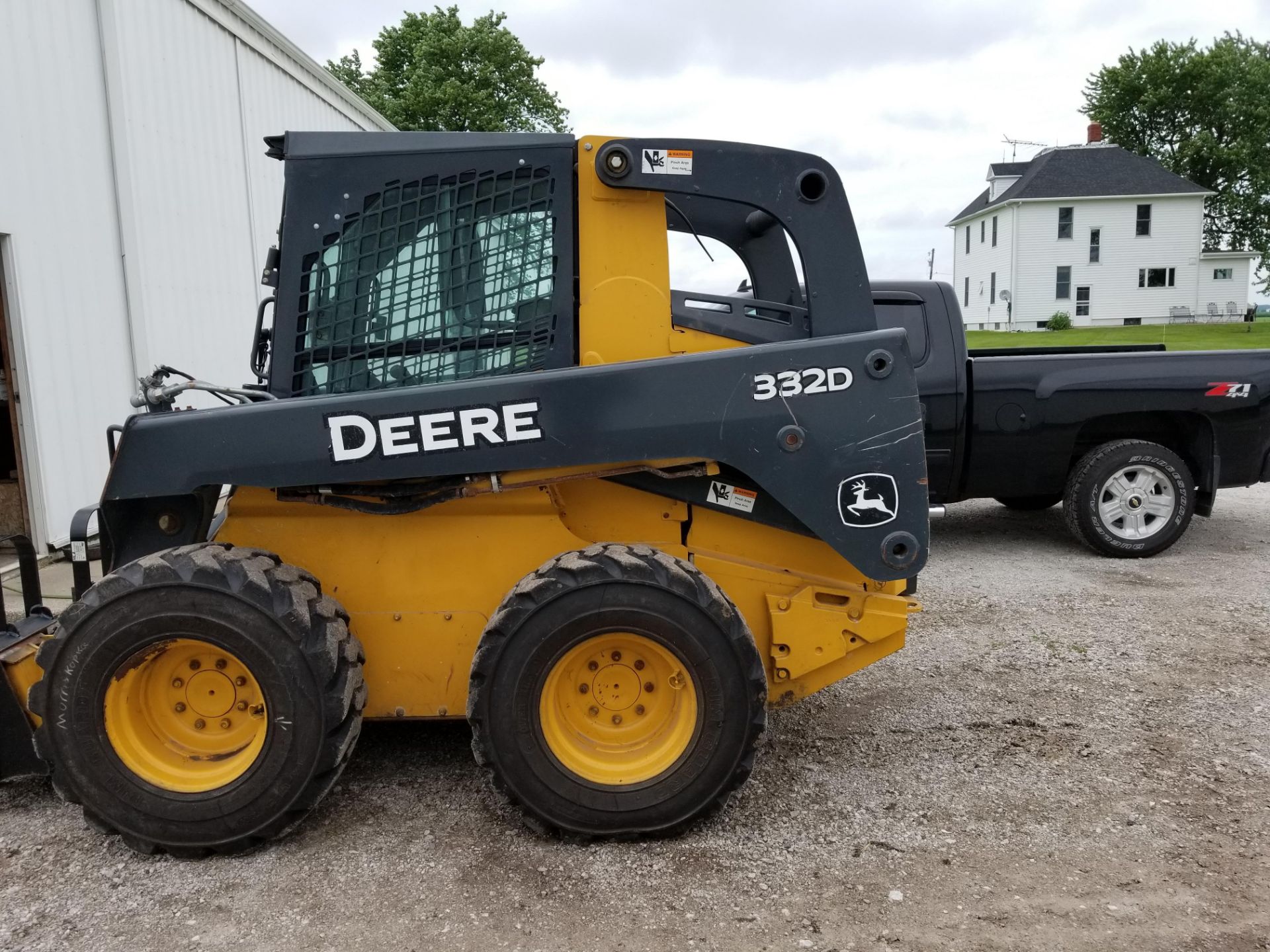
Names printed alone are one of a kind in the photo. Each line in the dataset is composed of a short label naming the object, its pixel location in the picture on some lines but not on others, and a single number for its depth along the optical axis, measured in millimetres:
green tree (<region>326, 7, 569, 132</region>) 36312
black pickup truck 7418
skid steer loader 3361
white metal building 7094
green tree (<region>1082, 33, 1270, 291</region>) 49281
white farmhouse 44688
